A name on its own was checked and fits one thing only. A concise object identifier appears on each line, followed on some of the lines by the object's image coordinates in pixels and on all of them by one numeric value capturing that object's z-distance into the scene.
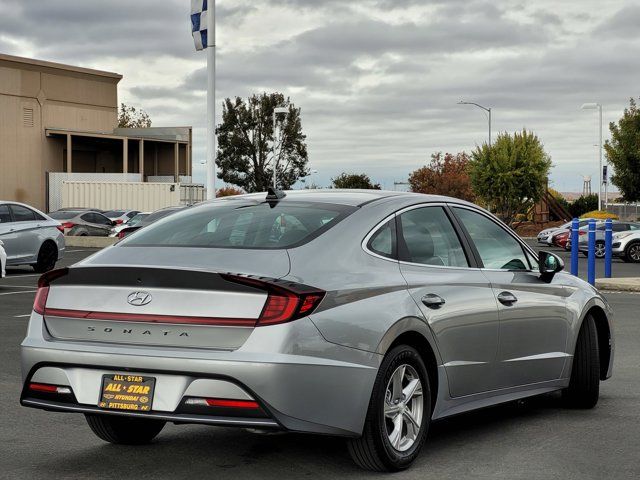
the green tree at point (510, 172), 63.06
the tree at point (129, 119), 98.75
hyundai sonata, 5.55
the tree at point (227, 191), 88.88
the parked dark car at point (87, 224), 42.28
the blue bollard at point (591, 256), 21.88
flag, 24.25
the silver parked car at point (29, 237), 23.83
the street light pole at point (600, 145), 55.56
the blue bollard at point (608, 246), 23.49
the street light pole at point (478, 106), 63.22
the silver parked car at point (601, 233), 38.72
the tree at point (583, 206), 80.94
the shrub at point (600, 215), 56.53
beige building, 57.28
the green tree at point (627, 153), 61.03
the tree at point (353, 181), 80.94
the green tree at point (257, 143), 79.12
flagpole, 24.16
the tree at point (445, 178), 86.56
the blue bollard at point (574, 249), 25.75
